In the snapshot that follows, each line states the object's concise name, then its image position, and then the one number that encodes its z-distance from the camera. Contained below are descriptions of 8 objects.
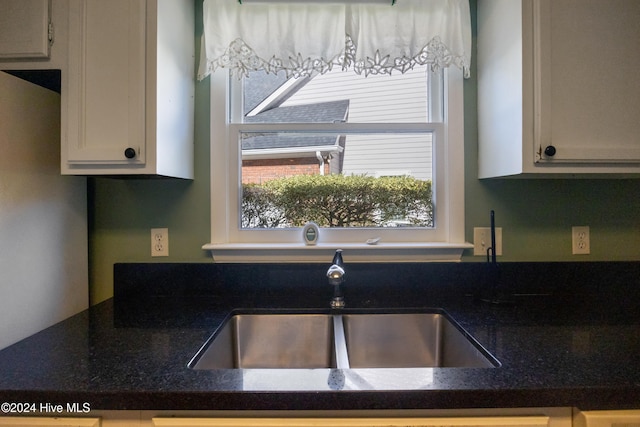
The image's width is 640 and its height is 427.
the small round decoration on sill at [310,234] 1.40
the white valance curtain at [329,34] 1.32
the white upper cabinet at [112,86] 1.07
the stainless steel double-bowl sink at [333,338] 1.18
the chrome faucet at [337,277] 1.15
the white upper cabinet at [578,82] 1.08
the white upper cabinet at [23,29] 1.06
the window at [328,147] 1.41
